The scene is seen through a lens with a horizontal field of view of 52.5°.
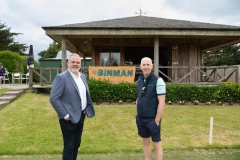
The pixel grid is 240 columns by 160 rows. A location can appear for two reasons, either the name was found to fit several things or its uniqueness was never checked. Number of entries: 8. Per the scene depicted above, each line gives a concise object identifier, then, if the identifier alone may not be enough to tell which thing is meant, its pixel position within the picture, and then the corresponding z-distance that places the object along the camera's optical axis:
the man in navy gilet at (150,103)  3.46
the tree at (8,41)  37.00
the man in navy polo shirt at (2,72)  13.14
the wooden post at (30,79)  11.91
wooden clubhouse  10.46
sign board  10.79
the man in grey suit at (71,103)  3.30
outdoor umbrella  12.60
